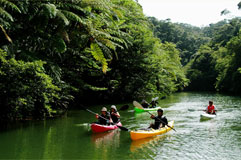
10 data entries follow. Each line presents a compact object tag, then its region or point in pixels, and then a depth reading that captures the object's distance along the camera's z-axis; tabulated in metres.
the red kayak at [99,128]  10.28
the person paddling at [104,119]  10.73
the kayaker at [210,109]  14.79
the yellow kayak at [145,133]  9.09
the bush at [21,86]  10.09
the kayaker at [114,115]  11.52
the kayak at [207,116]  14.08
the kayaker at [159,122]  10.05
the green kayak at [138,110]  16.89
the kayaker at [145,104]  17.41
